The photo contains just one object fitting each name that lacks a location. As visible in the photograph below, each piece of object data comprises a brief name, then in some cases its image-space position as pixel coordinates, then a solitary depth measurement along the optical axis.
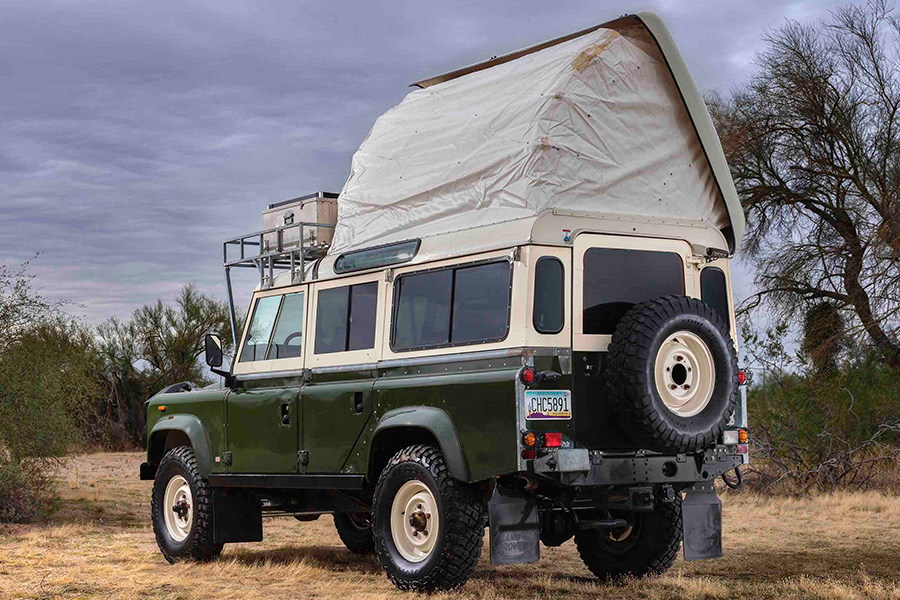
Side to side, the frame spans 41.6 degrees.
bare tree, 20.39
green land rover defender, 8.05
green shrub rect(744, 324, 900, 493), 17.55
